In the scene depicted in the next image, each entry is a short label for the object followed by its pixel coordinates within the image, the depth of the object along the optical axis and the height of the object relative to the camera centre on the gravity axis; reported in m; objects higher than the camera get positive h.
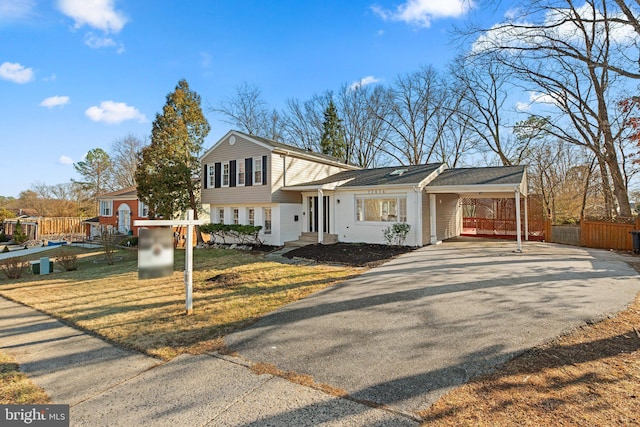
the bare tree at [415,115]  29.12 +9.96
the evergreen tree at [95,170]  40.47 +6.75
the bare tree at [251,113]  31.56 +11.05
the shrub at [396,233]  13.75 -0.63
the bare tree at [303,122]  33.12 +10.41
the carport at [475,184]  12.75 +1.46
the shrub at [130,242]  21.47 -1.37
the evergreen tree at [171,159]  18.53 +3.75
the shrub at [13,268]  12.02 -1.76
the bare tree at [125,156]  39.25 +8.35
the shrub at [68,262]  13.57 -1.70
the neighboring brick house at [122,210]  25.69 +1.02
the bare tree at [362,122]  31.14 +9.80
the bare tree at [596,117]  15.44 +5.72
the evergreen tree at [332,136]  31.03 +8.30
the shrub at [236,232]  17.00 -0.64
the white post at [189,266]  5.88 -0.84
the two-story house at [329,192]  14.05 +1.32
